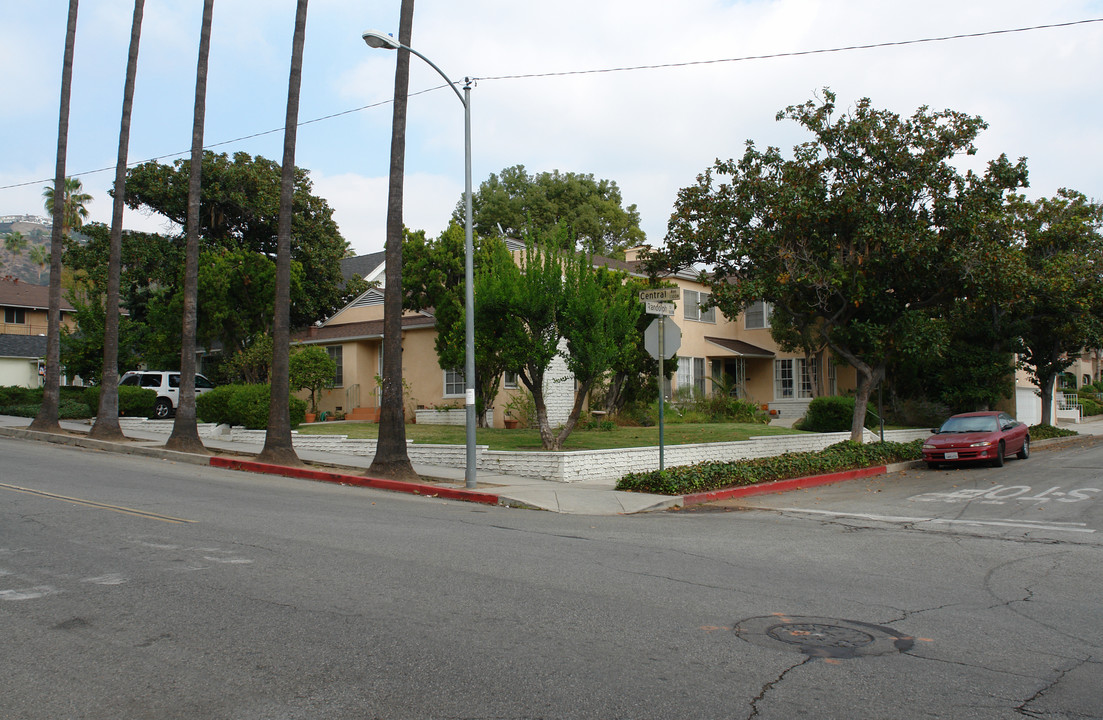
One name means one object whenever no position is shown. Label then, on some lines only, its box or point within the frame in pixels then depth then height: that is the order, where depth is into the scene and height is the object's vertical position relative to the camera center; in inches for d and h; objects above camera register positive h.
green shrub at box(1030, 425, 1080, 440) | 1221.6 -28.4
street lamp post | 614.2 +65.0
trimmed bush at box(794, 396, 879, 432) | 1121.4 -4.2
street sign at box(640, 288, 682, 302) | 607.8 +83.5
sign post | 605.6 +59.8
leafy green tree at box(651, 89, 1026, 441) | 798.5 +184.5
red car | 828.6 -27.5
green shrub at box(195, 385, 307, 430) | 941.2 +0.1
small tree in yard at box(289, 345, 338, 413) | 1060.5 +48.6
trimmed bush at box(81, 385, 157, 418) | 1112.2 +3.9
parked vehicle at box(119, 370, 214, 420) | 1178.0 +28.4
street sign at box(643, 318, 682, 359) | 608.4 +53.1
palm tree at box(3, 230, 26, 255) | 2197.0 +431.7
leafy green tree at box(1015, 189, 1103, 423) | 1037.8 +180.2
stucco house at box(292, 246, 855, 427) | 1127.0 +71.1
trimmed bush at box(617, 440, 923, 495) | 612.1 -48.1
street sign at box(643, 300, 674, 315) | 601.9 +73.1
